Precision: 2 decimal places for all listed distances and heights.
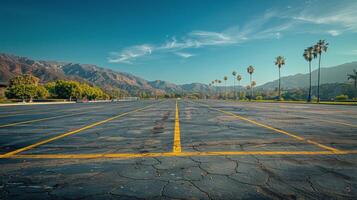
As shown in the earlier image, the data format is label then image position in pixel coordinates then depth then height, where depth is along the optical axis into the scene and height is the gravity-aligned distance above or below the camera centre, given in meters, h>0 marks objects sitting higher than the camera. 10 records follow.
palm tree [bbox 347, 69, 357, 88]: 89.49 +10.05
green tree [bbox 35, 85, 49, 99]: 65.64 +1.17
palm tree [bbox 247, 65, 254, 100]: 101.50 +15.11
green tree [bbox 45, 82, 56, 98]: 80.08 +2.46
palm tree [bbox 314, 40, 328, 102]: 55.14 +15.46
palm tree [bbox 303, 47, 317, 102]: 59.59 +14.46
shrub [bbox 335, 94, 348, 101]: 51.37 -0.41
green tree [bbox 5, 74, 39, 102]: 55.19 +1.26
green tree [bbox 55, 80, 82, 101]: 78.00 +2.37
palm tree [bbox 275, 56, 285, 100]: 76.86 +15.01
